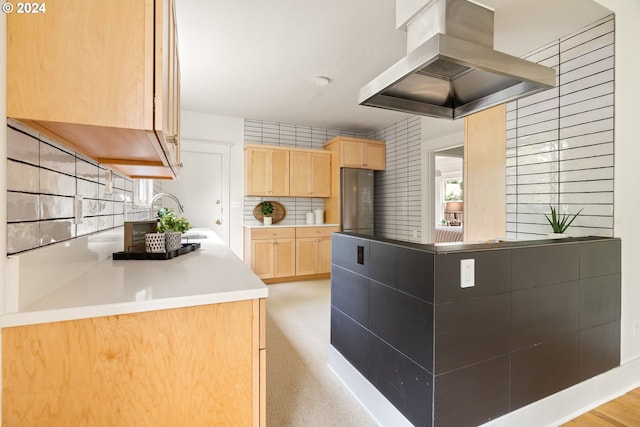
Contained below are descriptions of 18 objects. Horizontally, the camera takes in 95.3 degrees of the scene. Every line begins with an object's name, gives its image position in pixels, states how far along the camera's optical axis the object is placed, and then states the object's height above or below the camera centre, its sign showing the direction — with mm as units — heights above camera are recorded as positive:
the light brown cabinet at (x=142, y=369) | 740 -449
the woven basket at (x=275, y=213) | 4727 -56
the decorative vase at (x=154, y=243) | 1578 -185
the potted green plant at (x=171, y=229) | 1648 -122
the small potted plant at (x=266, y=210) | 4652 -7
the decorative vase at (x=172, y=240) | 1639 -178
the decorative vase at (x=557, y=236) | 1793 -153
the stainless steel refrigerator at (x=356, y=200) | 4688 +171
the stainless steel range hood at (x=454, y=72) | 1309 +715
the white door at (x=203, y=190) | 4359 +285
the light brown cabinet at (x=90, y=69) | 750 +381
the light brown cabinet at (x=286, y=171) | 4398 +602
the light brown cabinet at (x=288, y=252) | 4230 -635
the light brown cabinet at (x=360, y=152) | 4656 +954
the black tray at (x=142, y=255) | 1475 -238
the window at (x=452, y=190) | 9383 +659
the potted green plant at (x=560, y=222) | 1904 -70
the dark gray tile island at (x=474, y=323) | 1211 -545
